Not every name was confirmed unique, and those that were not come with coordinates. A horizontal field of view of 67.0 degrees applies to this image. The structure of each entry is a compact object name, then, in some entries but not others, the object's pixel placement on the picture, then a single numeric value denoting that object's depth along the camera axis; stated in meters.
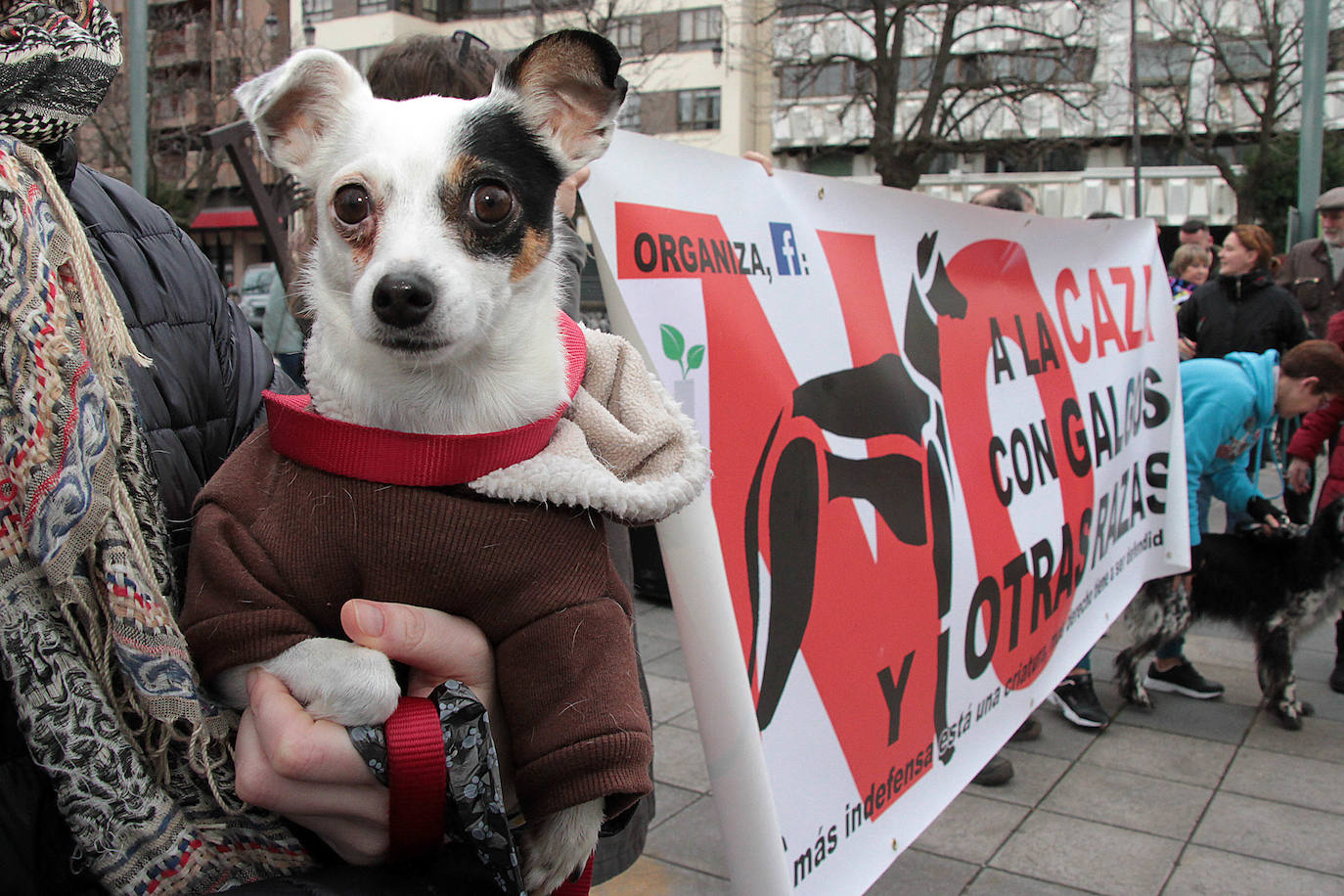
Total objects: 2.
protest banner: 1.81
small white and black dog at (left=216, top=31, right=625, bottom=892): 1.28
